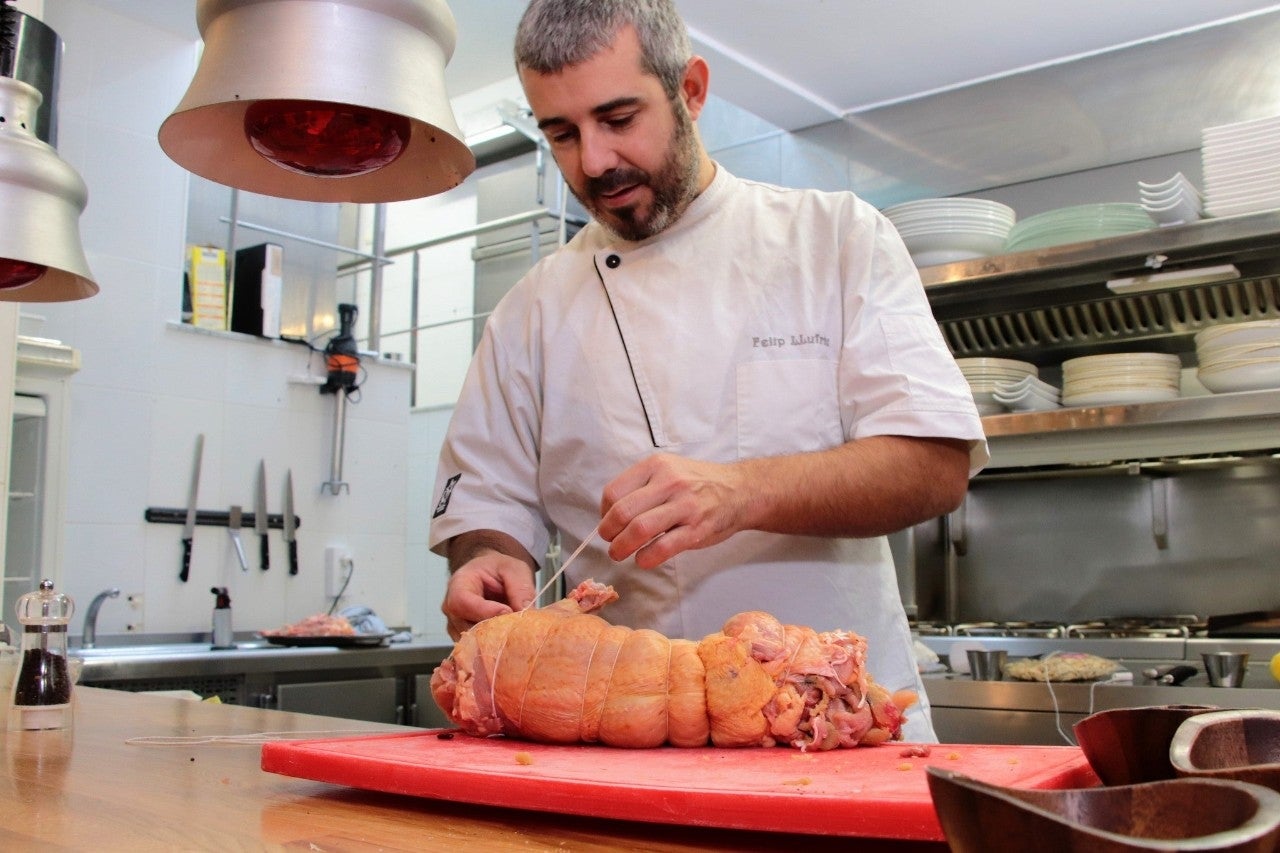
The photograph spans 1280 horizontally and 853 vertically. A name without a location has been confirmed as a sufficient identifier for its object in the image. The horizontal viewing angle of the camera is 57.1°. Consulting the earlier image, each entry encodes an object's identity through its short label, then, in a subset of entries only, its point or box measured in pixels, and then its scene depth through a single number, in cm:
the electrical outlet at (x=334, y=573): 530
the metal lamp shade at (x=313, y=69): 107
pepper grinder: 165
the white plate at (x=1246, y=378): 313
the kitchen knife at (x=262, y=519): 498
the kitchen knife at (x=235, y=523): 490
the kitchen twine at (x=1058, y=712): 283
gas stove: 281
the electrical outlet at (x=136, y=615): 456
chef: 158
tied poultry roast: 110
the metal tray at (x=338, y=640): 421
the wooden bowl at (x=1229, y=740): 72
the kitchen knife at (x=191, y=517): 472
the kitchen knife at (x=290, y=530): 507
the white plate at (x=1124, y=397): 333
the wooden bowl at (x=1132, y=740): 77
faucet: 421
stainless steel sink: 380
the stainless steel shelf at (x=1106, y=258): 312
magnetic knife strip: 471
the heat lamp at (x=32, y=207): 167
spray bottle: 440
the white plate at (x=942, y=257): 362
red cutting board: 77
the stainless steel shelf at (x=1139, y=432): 318
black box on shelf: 513
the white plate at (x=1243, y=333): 310
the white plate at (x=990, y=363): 361
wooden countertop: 84
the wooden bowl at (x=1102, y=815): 44
